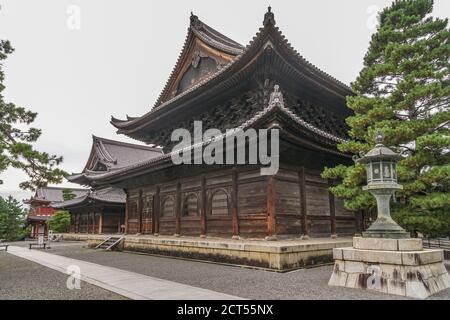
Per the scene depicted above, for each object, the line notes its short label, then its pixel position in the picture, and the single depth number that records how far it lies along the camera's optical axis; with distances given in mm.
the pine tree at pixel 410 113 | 9406
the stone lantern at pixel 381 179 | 7711
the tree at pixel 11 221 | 41312
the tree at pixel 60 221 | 35750
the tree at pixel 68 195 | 42938
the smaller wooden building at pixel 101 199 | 30000
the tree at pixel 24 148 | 10828
